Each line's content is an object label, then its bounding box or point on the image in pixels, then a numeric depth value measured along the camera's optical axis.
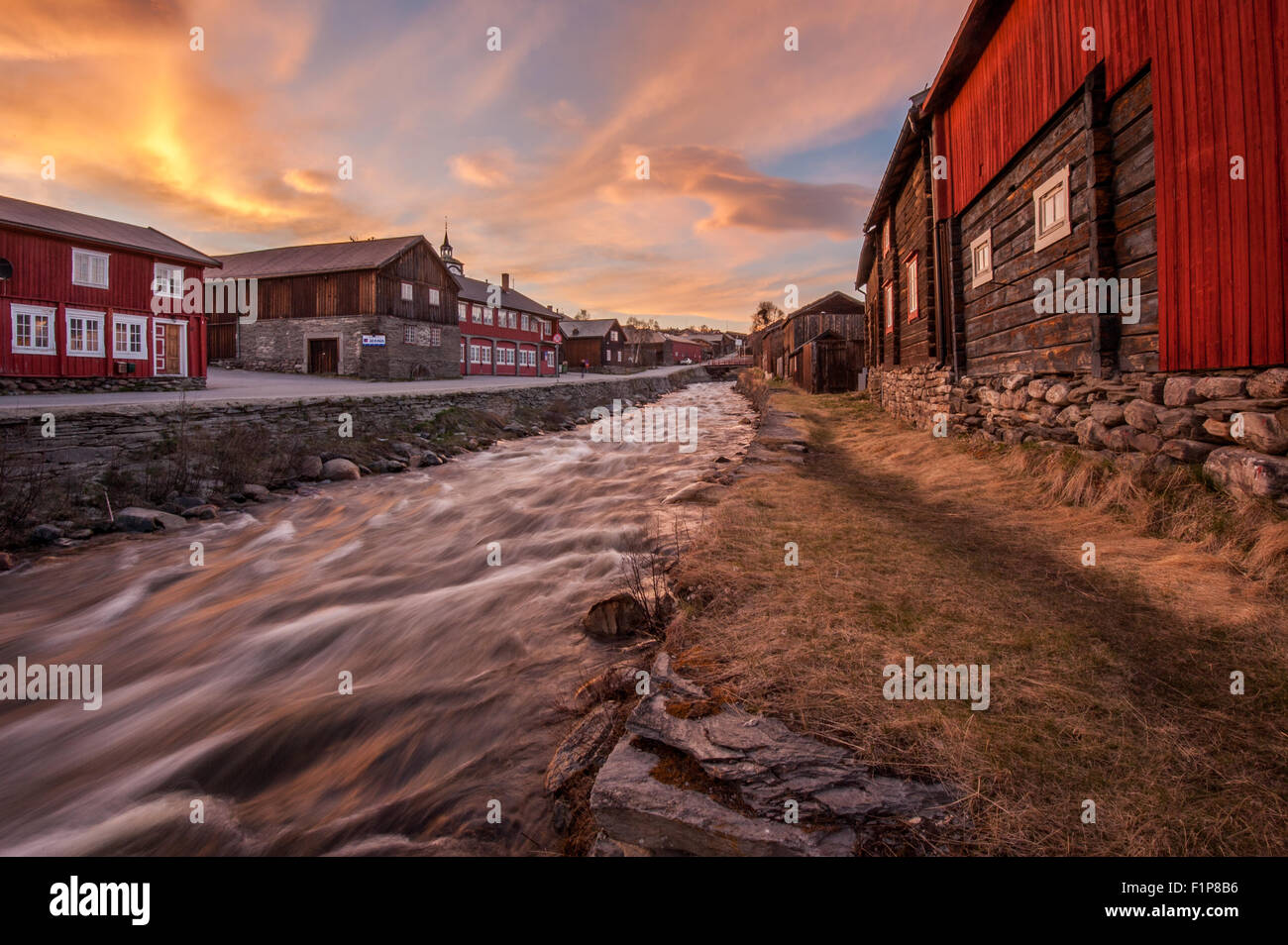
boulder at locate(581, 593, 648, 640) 4.25
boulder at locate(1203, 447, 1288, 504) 3.89
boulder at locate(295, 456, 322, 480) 11.29
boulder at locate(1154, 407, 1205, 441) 4.75
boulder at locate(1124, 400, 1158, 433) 5.24
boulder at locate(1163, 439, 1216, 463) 4.61
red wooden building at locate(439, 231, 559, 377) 41.62
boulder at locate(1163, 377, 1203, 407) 4.80
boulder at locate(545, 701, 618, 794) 2.68
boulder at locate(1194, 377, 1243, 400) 4.39
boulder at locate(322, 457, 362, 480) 11.48
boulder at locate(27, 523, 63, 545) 7.28
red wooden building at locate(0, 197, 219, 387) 17.45
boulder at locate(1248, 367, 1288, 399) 4.01
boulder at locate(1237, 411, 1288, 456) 3.94
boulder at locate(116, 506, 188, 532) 8.05
